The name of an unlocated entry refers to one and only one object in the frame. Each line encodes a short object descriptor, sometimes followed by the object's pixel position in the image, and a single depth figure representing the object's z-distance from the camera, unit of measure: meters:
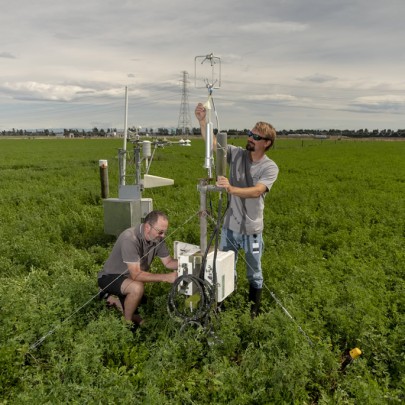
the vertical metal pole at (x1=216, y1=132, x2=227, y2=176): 3.68
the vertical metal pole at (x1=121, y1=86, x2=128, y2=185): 7.14
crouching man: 4.48
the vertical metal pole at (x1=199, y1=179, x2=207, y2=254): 3.97
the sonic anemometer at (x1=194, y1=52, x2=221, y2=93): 3.80
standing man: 4.30
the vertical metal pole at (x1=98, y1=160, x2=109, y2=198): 9.93
